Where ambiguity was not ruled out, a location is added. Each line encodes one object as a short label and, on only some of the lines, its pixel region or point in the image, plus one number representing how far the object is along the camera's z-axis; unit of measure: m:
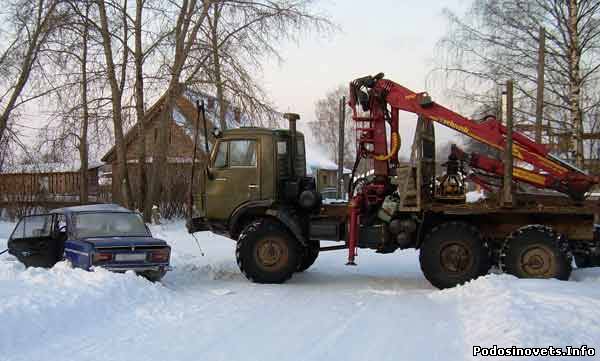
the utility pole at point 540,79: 18.14
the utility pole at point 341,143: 18.37
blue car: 9.79
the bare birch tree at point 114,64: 20.92
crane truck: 10.06
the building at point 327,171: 44.97
